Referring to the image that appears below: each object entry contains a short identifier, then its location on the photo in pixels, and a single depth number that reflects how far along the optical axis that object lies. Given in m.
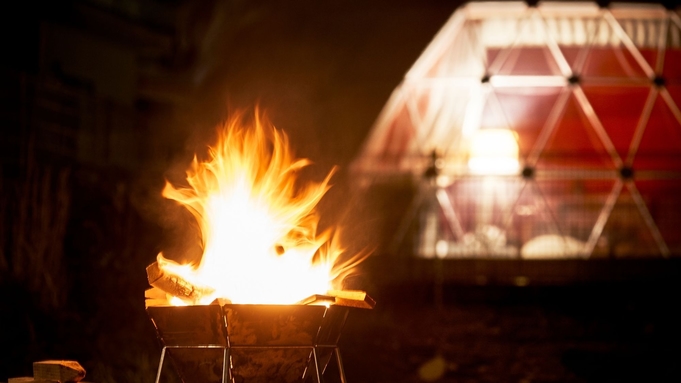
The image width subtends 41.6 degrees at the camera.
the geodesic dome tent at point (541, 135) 11.02
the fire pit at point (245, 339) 3.81
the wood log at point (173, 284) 3.91
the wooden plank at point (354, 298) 4.07
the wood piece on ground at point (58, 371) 4.03
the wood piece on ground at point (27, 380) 4.03
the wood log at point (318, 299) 3.94
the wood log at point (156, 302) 3.97
